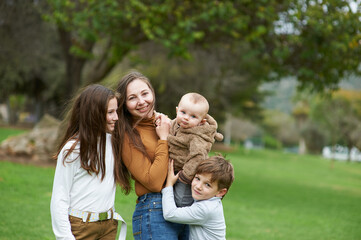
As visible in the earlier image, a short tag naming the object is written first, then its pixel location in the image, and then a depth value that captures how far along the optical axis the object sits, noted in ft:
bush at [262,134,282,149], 171.55
